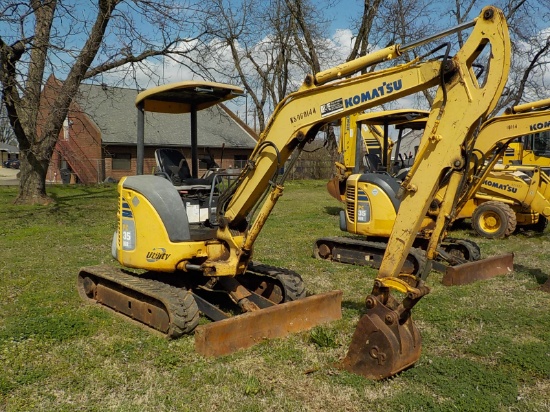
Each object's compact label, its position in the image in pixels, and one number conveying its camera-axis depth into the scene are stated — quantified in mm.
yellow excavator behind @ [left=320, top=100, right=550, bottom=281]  8617
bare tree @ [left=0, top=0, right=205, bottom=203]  12828
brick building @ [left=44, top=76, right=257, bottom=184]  34969
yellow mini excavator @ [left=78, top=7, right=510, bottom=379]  4598
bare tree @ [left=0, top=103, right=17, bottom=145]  14759
